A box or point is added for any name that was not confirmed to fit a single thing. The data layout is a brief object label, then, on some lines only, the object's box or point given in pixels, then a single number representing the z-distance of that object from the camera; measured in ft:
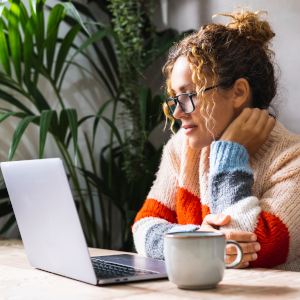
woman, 2.99
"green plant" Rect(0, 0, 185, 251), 5.16
